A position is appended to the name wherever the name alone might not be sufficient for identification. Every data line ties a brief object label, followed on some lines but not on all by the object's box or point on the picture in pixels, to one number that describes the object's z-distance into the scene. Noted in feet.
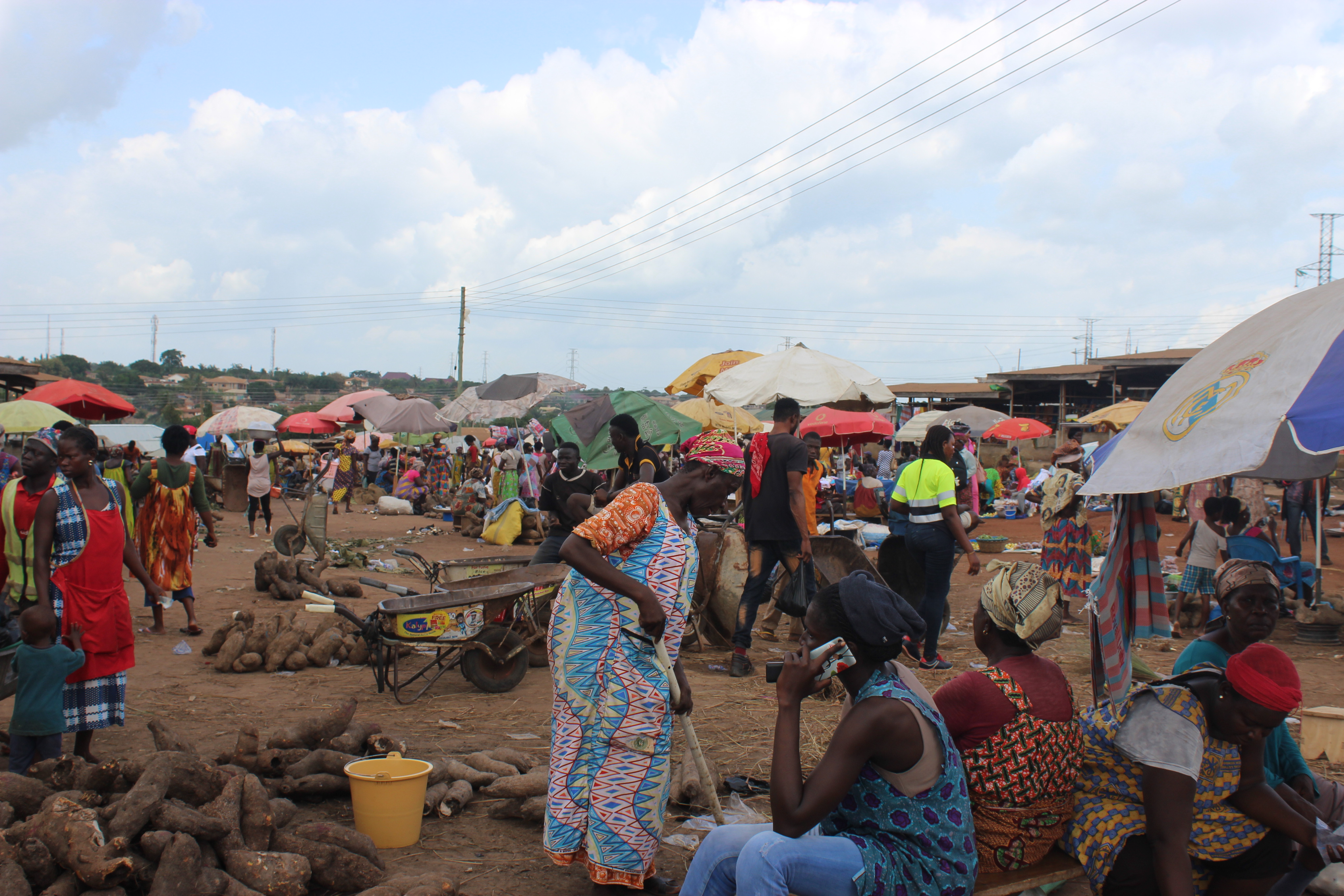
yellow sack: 48.47
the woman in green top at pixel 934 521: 21.09
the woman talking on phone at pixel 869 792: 7.25
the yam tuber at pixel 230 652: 21.70
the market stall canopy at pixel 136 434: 91.35
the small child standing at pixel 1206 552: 26.37
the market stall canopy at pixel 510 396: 55.77
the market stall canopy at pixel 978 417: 78.95
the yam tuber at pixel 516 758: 14.25
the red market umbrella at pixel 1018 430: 72.23
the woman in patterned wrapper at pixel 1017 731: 8.50
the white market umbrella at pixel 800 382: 36.37
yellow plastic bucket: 11.46
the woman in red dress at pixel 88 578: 13.74
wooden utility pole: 125.70
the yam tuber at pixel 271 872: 9.57
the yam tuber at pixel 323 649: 22.50
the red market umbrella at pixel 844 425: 63.26
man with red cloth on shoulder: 20.76
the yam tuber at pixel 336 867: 10.07
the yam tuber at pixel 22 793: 10.12
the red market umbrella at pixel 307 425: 78.38
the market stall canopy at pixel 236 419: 67.72
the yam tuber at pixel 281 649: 22.00
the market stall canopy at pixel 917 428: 74.59
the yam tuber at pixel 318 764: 12.86
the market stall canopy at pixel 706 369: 45.85
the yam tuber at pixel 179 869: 9.00
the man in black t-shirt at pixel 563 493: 23.20
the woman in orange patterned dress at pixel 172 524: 26.04
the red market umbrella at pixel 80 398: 42.34
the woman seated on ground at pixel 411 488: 73.15
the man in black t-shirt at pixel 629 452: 19.58
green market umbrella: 44.06
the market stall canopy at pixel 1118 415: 51.78
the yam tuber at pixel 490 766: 13.92
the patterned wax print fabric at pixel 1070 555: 25.44
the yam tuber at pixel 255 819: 10.28
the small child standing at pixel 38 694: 12.55
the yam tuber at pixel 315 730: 13.21
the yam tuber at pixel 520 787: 13.06
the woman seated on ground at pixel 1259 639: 9.35
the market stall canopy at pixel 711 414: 52.80
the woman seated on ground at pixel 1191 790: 8.03
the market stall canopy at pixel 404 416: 60.59
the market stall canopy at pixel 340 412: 74.90
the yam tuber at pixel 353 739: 13.46
